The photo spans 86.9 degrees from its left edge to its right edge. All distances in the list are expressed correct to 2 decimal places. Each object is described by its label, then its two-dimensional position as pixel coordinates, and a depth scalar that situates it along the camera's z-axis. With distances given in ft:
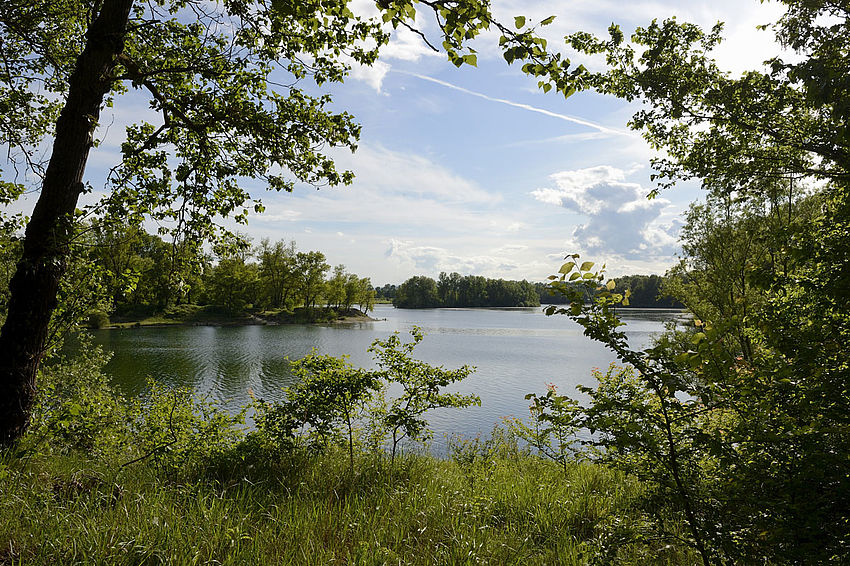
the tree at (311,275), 213.25
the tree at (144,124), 13.33
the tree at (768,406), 6.55
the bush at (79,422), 15.14
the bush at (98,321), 133.07
